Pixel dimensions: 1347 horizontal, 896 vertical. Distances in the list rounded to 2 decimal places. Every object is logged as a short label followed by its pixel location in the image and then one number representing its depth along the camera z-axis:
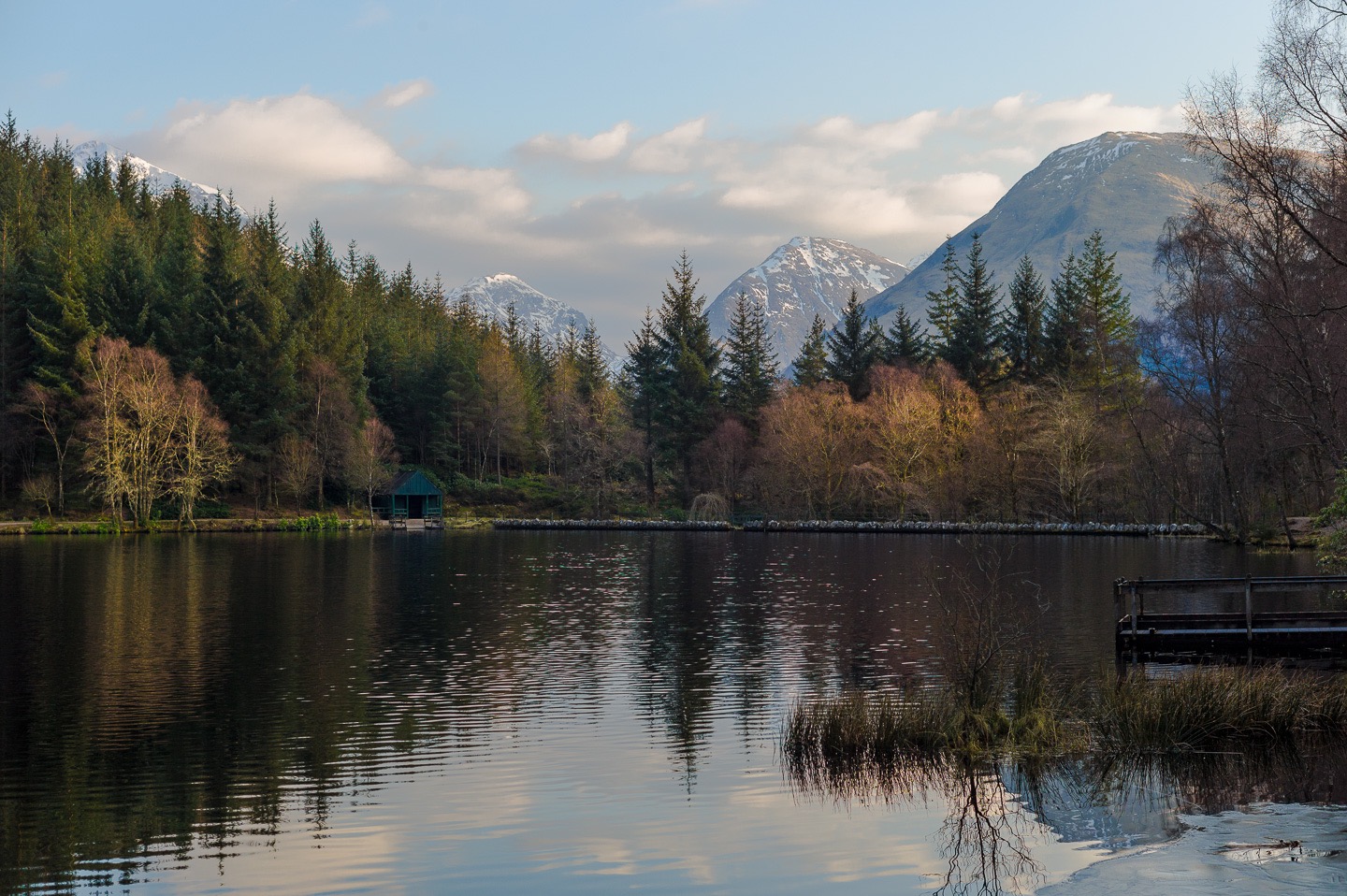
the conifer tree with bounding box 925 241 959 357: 90.26
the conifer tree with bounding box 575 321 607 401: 109.69
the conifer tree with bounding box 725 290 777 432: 93.62
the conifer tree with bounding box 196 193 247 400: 83.06
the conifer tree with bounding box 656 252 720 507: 94.12
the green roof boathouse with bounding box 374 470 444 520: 88.25
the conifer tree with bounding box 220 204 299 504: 83.31
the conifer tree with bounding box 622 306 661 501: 96.69
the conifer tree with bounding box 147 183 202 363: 83.31
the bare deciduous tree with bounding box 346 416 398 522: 86.50
